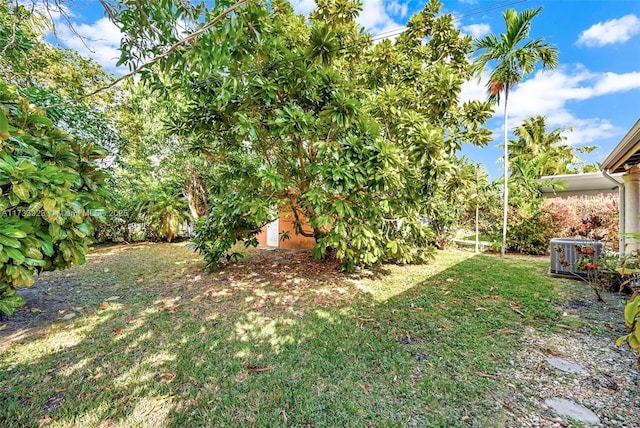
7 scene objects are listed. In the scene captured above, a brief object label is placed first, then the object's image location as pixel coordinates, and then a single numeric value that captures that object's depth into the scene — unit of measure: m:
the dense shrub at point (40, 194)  1.52
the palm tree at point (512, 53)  7.67
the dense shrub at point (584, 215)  7.67
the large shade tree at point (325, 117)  3.78
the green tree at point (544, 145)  15.92
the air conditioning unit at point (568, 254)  5.12
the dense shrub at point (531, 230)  8.27
